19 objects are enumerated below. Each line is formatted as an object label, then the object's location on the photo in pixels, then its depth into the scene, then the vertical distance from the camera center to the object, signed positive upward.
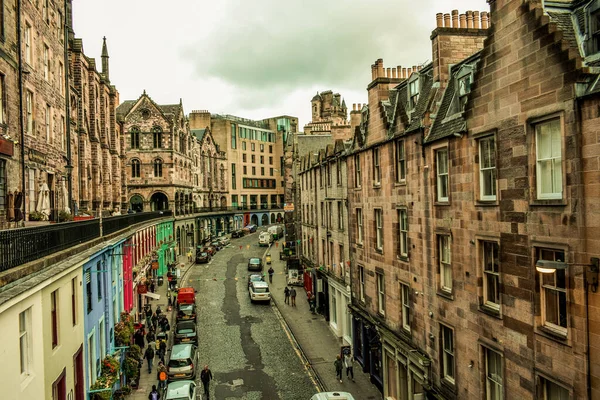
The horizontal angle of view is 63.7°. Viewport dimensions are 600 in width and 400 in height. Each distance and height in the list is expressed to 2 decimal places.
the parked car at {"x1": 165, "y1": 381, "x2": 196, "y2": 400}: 18.23 -7.13
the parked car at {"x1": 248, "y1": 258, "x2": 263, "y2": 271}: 51.94 -6.56
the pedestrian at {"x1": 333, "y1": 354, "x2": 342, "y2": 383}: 23.14 -7.91
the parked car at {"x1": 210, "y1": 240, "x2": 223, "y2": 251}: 67.69 -5.54
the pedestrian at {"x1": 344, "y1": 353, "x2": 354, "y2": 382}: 23.83 -8.12
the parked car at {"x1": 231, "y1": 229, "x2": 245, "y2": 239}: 81.66 -4.96
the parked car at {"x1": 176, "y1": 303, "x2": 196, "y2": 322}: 31.44 -7.02
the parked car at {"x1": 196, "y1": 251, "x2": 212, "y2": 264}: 57.53 -6.24
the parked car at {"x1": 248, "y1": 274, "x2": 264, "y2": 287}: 42.38 -6.64
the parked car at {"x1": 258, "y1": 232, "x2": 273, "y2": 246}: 70.88 -5.25
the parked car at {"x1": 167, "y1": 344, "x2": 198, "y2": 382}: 22.44 -7.50
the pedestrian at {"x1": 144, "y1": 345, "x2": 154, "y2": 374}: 24.61 -7.60
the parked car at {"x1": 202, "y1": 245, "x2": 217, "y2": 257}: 61.18 -5.72
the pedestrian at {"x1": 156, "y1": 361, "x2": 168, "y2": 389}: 21.44 -7.60
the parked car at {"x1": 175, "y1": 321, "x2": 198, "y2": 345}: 27.25 -7.24
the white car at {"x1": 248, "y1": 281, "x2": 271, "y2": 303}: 38.50 -7.10
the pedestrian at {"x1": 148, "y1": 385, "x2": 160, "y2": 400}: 19.47 -7.60
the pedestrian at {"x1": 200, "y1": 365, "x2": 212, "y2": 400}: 21.84 -7.76
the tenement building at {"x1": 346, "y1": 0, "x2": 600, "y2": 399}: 9.89 -0.34
